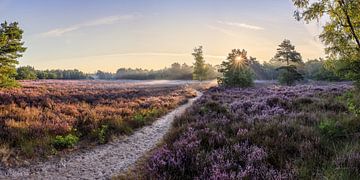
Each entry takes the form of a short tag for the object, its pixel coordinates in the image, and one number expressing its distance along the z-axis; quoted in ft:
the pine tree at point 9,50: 77.99
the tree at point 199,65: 263.90
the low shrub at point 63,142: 34.30
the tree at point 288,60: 159.53
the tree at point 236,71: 135.13
